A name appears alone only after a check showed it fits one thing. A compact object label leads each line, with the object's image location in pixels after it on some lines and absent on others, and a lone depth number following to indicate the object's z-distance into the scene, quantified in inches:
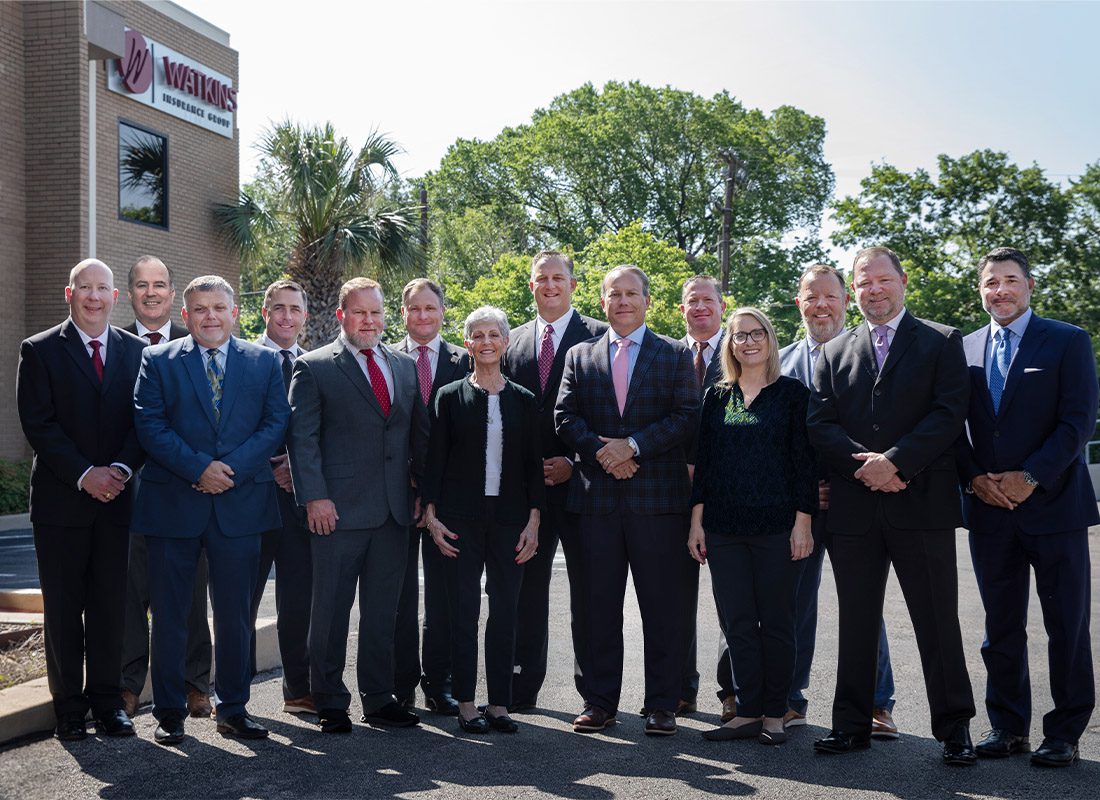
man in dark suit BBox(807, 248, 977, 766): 214.8
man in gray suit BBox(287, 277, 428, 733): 239.0
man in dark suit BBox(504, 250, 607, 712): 257.3
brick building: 761.0
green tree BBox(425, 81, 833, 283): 1918.1
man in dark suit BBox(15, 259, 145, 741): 227.6
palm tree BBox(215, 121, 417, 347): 924.0
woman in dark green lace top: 229.1
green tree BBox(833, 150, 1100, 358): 1531.7
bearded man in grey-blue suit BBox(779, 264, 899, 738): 242.1
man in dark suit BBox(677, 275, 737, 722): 246.7
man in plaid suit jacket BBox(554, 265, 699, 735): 239.5
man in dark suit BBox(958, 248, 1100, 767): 213.2
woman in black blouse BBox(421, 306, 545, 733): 242.5
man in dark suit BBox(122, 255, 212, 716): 249.4
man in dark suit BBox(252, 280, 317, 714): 252.4
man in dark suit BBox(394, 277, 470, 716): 255.0
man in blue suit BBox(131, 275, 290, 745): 227.3
